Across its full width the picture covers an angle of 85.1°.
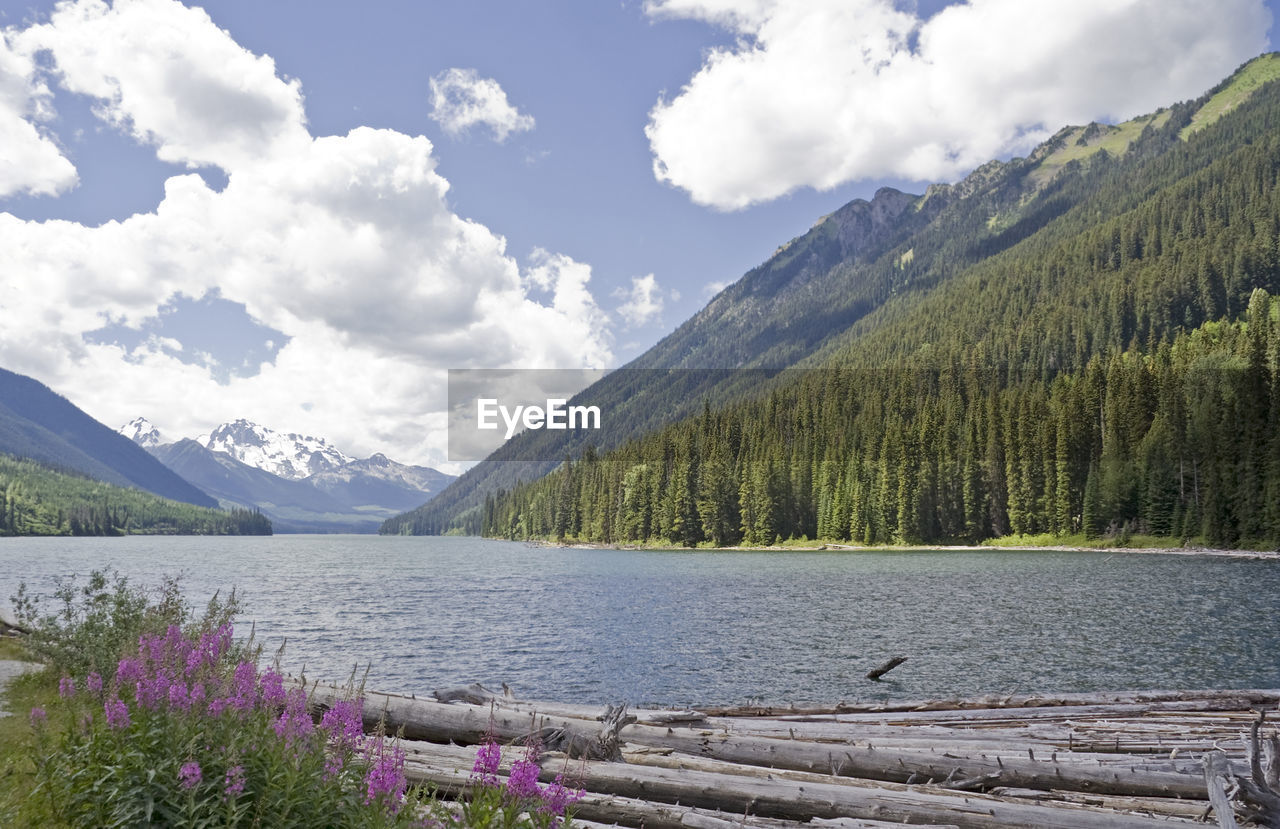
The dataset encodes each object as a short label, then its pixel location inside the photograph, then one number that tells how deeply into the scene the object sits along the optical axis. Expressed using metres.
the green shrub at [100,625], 14.30
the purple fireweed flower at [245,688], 7.43
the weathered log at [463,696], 16.47
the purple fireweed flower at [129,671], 8.06
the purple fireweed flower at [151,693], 7.57
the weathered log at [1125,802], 9.06
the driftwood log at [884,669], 25.61
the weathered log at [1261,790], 8.11
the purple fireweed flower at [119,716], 6.91
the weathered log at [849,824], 8.36
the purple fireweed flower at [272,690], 8.02
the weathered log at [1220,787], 7.42
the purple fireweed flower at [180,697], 7.08
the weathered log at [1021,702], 16.48
